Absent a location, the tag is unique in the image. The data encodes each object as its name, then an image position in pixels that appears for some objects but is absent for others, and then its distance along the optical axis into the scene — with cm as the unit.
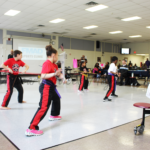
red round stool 253
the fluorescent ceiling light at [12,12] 852
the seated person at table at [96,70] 1332
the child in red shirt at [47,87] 253
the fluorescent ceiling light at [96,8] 754
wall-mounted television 1902
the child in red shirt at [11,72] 396
